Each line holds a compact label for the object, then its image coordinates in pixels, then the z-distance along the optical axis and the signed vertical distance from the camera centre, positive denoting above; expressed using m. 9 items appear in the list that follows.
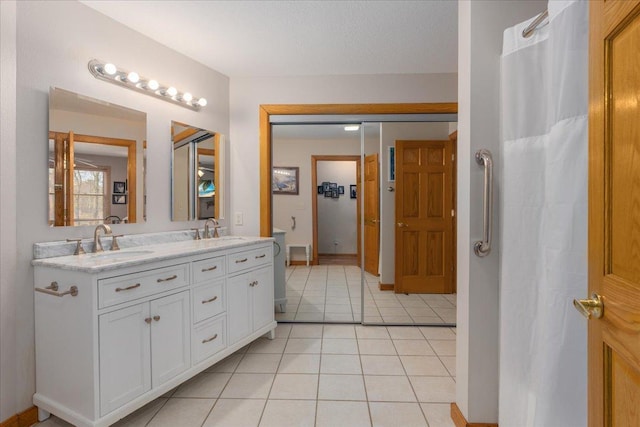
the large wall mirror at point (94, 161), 1.72 +0.33
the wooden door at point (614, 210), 0.71 +0.01
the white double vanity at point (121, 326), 1.40 -0.58
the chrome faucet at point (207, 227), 2.60 -0.11
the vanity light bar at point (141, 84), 1.90 +0.90
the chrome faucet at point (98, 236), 1.80 -0.13
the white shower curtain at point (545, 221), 1.04 -0.03
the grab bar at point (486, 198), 1.38 +0.07
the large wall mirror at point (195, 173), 2.42 +0.34
